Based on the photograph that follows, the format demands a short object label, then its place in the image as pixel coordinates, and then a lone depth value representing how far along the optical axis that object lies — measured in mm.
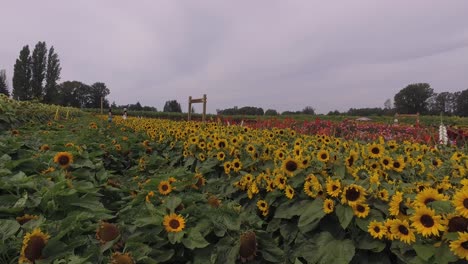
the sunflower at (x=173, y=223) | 2104
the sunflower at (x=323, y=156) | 2638
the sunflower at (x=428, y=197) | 1822
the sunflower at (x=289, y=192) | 2568
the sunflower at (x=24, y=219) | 1971
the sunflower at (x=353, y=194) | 2105
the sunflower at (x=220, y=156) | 3650
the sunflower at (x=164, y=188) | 2592
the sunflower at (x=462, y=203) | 1586
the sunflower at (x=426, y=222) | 1661
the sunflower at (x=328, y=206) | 2203
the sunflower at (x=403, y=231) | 1799
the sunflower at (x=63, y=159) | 2971
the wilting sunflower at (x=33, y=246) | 1635
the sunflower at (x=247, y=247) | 2096
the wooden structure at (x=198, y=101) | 12692
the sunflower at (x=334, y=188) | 2196
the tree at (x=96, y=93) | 90750
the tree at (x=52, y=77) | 63781
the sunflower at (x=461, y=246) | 1535
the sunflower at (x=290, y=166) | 2686
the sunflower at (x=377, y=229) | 1927
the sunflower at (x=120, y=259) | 1673
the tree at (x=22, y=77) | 62312
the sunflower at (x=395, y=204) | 1928
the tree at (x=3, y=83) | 65894
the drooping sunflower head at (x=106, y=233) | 1902
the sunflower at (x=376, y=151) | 2731
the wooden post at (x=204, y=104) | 12299
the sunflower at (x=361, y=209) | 2062
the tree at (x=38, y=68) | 63781
